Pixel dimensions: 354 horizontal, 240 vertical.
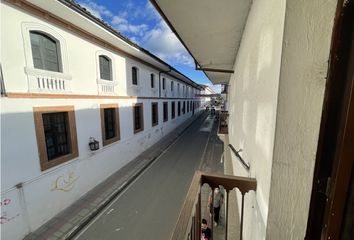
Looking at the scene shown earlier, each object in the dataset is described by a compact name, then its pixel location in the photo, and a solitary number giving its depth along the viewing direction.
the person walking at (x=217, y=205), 4.97
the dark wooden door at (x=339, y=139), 0.60
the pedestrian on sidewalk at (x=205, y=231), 3.98
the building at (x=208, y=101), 43.82
